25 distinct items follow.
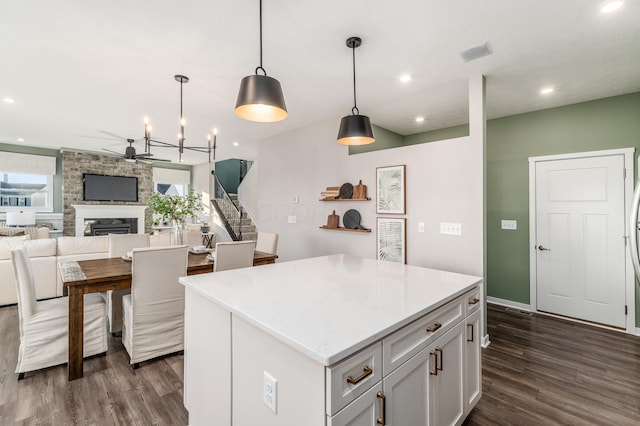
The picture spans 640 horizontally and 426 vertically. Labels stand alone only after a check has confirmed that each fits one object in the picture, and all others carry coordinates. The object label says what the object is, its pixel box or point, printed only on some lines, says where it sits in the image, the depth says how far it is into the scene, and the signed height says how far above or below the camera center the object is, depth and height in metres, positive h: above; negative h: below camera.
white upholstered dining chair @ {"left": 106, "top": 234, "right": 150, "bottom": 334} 3.25 -0.45
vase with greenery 3.18 +0.05
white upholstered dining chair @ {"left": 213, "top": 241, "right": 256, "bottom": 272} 2.96 -0.42
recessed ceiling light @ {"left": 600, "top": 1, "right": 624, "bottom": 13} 2.02 +1.42
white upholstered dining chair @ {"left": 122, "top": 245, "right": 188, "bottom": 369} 2.55 -0.81
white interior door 3.46 -0.30
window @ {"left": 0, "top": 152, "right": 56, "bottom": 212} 6.96 +0.83
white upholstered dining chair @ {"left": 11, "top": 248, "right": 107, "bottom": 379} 2.37 -0.93
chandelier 3.19 +1.12
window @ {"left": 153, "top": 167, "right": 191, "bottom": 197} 9.79 +1.15
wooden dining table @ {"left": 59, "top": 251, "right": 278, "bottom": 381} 2.39 -0.59
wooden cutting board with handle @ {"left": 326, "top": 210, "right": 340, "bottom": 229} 4.54 -0.10
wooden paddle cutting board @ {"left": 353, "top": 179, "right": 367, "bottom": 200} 4.14 +0.31
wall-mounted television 7.84 +0.76
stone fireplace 7.69 -0.10
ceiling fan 4.49 +0.88
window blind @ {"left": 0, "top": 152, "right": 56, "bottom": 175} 6.88 +1.23
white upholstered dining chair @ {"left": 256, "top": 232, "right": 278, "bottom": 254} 4.11 -0.40
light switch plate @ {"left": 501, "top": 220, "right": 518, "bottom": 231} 4.18 -0.15
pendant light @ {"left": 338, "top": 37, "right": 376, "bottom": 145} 2.51 +0.74
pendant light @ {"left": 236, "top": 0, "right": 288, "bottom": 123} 1.74 +0.72
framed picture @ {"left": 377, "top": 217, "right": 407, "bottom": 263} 3.76 -0.33
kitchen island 1.01 -0.55
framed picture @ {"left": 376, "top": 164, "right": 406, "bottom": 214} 3.74 +0.32
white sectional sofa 3.86 -0.58
